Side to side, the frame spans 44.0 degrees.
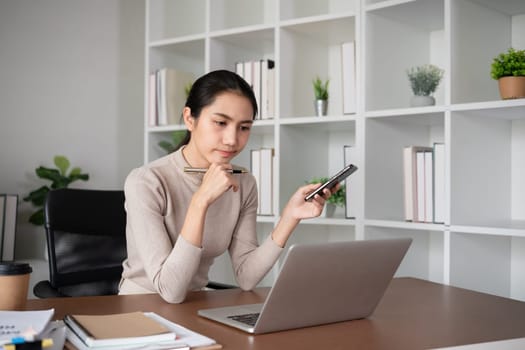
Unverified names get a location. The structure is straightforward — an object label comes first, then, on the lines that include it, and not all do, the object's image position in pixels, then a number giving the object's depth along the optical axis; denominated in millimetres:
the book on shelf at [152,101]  3273
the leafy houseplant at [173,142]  3184
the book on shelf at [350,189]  2652
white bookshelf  2344
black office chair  2141
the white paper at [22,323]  990
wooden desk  1148
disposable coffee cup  1298
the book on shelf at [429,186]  2445
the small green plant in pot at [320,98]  2787
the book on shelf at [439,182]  2418
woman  1590
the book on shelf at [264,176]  2893
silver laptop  1155
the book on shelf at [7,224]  3027
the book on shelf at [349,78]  2654
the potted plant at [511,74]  2193
